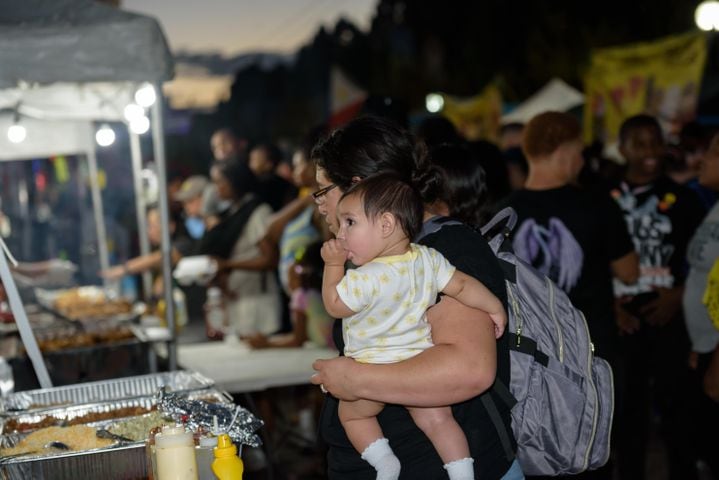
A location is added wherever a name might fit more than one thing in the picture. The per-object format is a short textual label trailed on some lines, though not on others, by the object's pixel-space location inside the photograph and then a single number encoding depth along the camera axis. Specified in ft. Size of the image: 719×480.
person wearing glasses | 6.84
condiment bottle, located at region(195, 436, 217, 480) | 7.70
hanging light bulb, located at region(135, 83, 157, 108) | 15.75
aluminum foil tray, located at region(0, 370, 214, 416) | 10.75
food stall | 8.22
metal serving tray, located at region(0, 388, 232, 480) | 7.96
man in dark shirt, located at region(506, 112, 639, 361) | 12.78
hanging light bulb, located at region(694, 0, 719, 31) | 30.73
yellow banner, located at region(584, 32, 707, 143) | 33.19
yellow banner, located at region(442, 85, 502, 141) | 56.24
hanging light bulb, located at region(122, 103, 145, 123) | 18.83
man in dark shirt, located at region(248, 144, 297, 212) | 22.39
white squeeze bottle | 7.07
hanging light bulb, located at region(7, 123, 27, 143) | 19.41
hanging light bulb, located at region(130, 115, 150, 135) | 20.01
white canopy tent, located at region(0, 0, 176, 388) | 11.64
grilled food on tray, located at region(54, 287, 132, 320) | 19.48
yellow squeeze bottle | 7.18
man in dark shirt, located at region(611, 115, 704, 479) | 16.14
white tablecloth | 14.87
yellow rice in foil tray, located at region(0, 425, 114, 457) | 8.68
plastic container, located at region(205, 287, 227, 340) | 21.22
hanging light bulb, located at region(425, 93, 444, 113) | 64.95
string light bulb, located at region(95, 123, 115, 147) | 21.58
